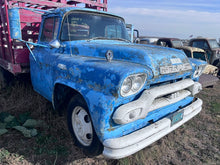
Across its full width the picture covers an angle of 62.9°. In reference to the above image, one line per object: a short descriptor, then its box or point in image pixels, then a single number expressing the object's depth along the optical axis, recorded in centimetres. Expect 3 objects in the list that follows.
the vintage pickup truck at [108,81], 190
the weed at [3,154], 235
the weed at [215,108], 421
